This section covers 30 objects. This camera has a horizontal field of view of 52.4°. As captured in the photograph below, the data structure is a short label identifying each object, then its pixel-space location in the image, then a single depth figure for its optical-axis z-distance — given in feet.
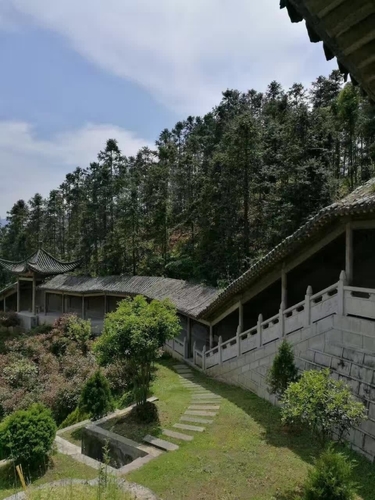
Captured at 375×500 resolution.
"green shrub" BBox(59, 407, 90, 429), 33.65
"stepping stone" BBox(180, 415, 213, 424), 29.05
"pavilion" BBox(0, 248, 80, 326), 88.69
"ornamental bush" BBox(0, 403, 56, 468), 23.52
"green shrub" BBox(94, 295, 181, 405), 28.53
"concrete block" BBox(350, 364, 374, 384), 23.62
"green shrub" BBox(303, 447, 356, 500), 15.38
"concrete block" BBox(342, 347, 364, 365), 24.86
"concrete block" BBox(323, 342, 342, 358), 26.78
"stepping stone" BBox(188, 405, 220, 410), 31.78
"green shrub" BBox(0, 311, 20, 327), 86.22
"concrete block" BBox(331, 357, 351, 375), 25.61
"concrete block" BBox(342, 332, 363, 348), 25.65
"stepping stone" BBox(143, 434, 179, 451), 24.94
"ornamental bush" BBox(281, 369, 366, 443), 19.04
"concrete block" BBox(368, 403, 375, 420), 22.68
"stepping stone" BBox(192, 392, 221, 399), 35.13
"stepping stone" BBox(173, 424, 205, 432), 27.66
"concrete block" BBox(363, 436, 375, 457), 22.17
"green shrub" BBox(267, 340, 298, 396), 27.94
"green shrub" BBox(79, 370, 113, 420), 31.53
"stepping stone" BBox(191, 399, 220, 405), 33.22
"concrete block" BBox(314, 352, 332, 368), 27.53
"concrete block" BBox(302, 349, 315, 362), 29.27
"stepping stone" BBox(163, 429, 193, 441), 26.29
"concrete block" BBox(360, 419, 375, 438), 22.47
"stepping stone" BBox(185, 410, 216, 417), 30.36
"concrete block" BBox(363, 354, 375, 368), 23.90
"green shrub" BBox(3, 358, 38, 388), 48.24
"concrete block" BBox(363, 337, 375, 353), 24.52
